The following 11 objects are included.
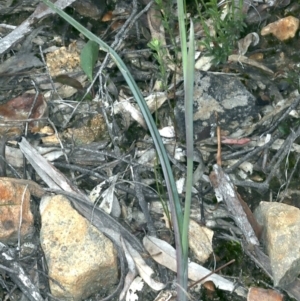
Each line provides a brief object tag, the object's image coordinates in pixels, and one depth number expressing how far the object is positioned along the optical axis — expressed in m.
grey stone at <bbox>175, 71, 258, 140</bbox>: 0.68
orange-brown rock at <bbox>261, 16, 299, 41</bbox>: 0.73
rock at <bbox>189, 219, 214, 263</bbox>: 0.64
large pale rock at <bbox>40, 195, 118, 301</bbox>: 0.62
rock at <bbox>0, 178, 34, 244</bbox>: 0.63
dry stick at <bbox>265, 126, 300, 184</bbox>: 0.66
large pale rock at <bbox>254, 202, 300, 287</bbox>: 0.61
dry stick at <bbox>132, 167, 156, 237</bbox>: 0.65
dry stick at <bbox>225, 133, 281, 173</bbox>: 0.66
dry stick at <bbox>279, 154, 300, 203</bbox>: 0.66
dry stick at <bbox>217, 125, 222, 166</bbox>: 0.67
